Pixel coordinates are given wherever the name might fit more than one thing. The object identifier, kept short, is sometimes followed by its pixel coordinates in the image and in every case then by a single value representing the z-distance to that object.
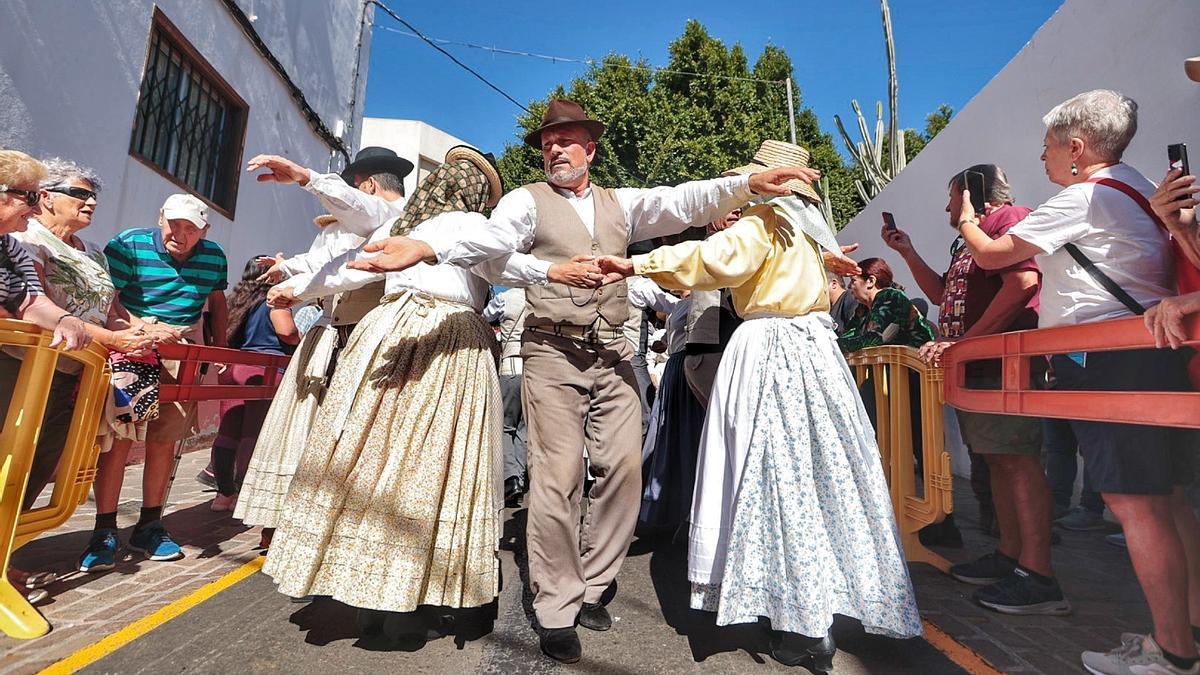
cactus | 10.18
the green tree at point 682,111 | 15.92
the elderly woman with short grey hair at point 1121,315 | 1.99
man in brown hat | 2.39
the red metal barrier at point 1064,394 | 1.83
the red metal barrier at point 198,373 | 3.21
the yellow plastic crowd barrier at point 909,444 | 3.06
